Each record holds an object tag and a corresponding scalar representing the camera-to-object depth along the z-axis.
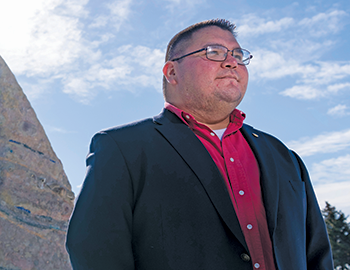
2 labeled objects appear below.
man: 1.66
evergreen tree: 20.73
